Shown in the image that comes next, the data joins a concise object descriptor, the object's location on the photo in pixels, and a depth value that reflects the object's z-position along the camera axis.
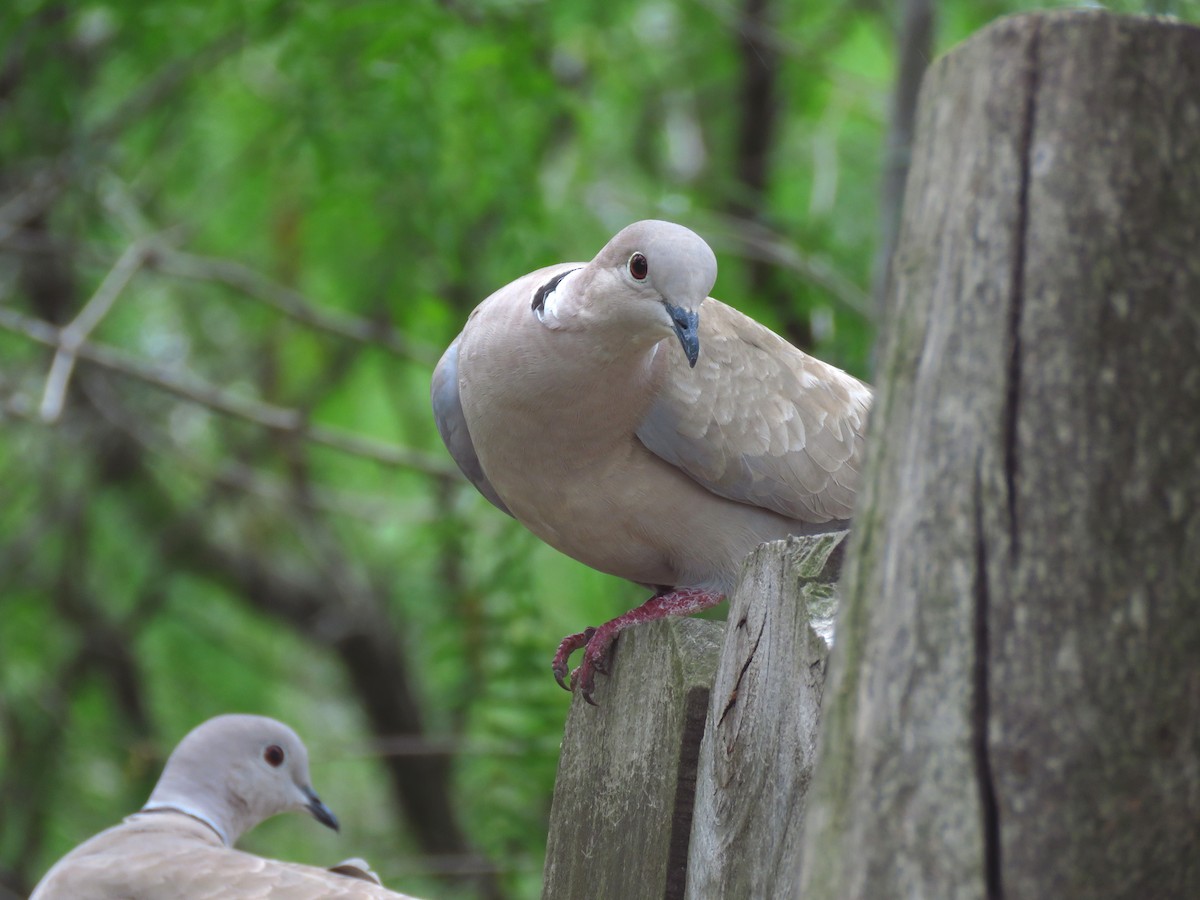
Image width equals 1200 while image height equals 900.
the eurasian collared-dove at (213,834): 5.90
